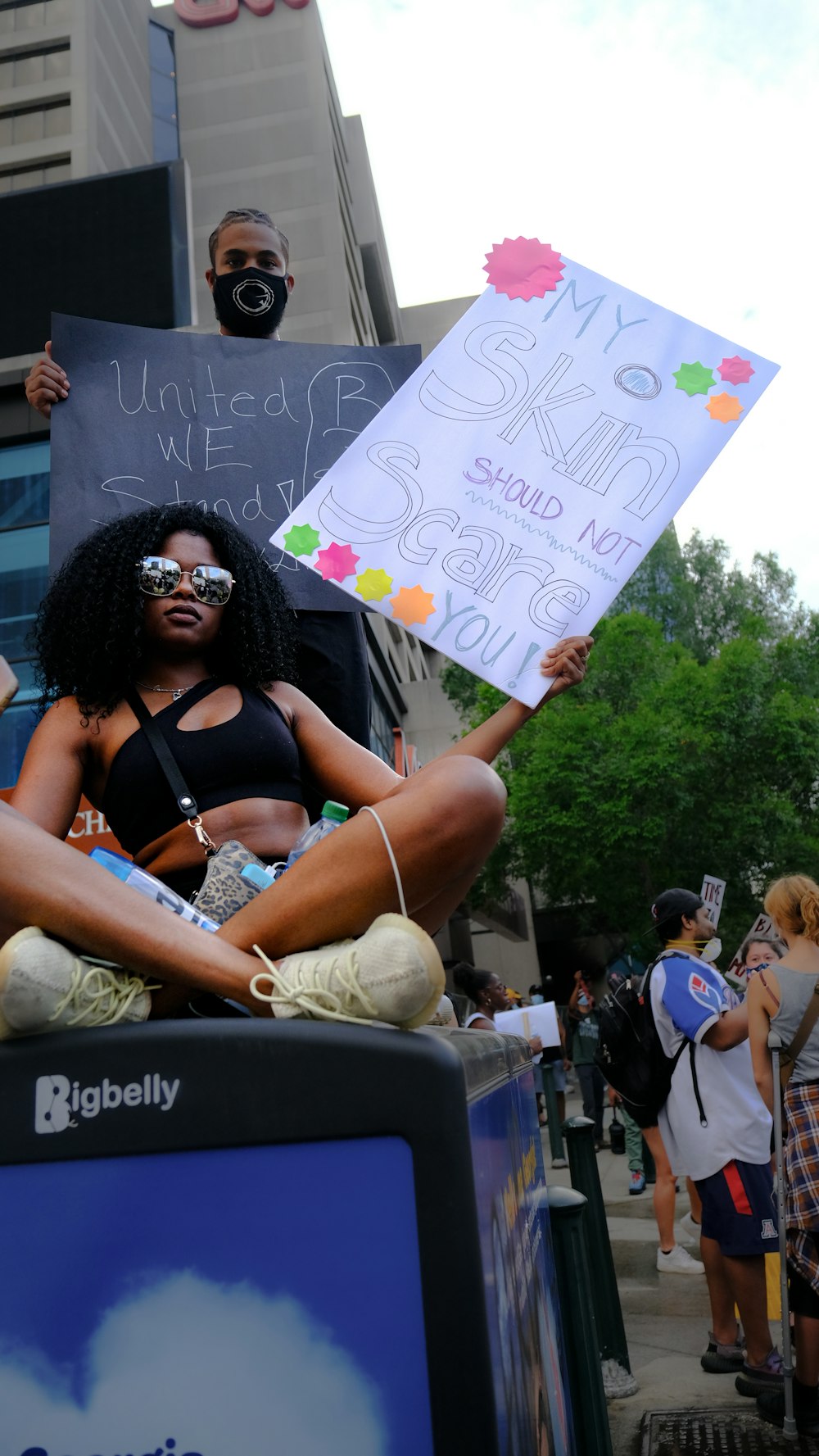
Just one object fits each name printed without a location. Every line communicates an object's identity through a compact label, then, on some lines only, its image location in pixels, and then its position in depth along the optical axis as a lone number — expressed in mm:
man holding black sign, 2934
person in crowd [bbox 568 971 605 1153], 12289
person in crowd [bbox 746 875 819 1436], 3721
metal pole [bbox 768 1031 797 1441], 3645
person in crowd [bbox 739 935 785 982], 6570
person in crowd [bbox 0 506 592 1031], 1437
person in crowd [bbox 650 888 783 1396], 4223
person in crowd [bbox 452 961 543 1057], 8484
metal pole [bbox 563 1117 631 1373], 4195
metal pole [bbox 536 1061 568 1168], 10609
